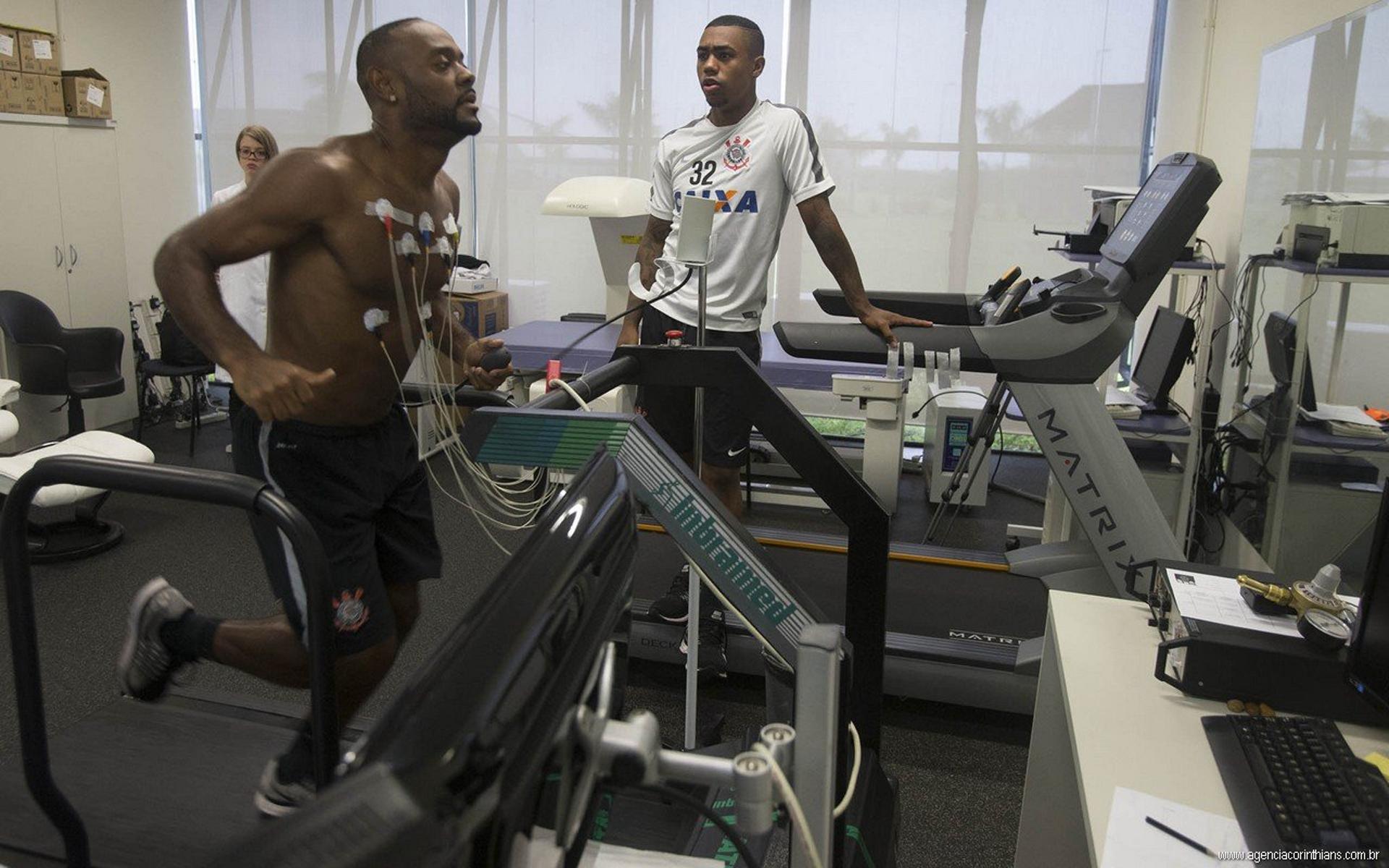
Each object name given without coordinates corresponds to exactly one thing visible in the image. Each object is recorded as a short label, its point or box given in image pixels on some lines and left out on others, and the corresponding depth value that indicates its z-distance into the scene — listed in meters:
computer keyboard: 1.10
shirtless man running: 1.85
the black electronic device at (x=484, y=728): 0.37
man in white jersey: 3.17
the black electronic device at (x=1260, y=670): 1.39
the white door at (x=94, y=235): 5.30
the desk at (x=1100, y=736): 1.25
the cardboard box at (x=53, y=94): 5.12
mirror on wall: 2.91
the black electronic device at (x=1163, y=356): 3.75
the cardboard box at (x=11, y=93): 4.89
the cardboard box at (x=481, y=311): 5.57
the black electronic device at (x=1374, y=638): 1.27
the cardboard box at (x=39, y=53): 4.98
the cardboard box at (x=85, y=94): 5.21
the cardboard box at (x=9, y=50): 4.86
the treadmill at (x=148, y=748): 1.42
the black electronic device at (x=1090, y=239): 4.28
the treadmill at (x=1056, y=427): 2.55
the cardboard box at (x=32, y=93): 5.00
